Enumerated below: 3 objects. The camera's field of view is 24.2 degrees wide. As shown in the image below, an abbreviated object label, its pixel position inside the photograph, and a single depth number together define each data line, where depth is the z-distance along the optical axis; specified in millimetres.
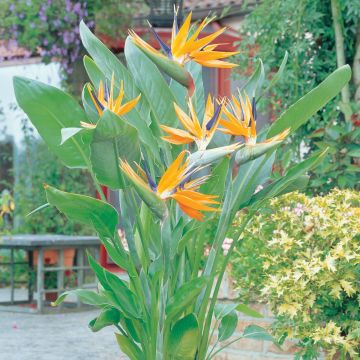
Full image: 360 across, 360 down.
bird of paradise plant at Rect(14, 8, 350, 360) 2848
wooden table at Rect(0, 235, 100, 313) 8000
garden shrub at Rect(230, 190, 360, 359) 3807
